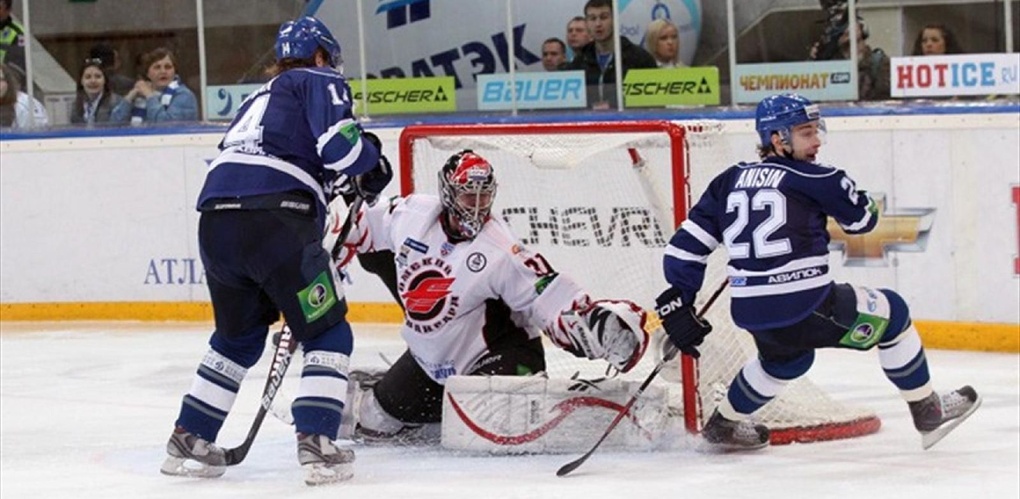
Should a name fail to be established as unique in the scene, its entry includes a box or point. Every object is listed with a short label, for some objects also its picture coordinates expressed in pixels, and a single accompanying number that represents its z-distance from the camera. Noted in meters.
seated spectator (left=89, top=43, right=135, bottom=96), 17.73
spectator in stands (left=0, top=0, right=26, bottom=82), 17.83
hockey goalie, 9.95
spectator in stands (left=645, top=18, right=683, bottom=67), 15.91
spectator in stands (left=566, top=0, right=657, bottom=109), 16.10
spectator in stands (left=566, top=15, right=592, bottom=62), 16.25
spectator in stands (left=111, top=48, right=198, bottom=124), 17.39
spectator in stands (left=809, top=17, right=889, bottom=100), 14.89
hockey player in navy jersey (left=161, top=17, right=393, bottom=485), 9.20
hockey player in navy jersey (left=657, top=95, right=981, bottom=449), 9.39
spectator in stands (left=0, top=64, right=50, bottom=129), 17.62
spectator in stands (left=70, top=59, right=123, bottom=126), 17.56
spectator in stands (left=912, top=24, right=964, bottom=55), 14.52
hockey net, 10.41
